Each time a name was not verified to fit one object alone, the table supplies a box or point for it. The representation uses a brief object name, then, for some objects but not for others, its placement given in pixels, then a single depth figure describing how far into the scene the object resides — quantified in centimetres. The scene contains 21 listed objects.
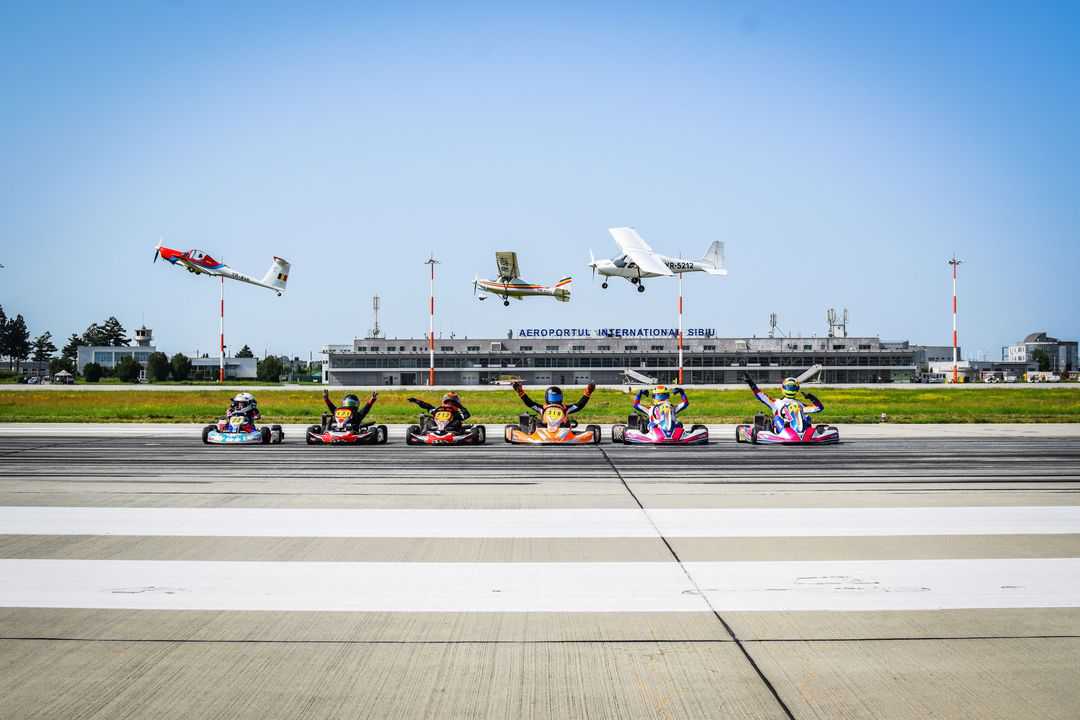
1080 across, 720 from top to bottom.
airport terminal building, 12925
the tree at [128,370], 12962
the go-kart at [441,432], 2319
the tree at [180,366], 14145
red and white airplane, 6338
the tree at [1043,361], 19075
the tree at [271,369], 15025
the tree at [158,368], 13750
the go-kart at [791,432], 2297
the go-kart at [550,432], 2344
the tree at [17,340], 18000
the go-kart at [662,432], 2327
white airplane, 4619
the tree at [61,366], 16938
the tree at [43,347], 19688
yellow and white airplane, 5666
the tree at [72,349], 19066
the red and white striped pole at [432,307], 7629
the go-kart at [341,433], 2341
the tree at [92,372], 12469
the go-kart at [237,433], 2381
